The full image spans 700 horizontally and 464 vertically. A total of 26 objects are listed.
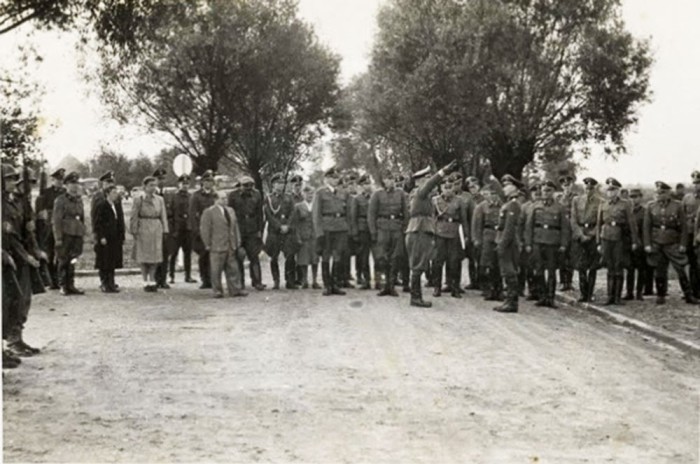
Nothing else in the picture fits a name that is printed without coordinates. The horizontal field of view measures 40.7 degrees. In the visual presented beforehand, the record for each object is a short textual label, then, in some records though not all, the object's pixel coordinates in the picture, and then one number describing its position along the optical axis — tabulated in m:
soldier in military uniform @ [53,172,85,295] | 14.52
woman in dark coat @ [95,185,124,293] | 14.98
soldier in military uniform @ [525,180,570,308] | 13.52
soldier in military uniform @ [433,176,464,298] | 15.02
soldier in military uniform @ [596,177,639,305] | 13.92
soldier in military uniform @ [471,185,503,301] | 14.35
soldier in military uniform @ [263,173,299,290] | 15.77
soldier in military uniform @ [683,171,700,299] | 14.24
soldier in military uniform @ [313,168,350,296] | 15.16
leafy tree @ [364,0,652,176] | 27.44
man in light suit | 14.15
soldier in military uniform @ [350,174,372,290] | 15.50
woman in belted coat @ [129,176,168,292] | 15.12
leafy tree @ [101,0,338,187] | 27.14
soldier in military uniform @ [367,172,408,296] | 14.67
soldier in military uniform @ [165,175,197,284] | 16.69
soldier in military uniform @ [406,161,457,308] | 12.84
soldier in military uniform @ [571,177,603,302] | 14.35
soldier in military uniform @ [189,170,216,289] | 15.83
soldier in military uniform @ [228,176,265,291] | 15.35
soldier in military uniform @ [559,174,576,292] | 15.70
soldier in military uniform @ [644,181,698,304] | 13.93
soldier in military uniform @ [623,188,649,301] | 14.66
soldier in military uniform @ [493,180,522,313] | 12.69
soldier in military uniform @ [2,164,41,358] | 8.08
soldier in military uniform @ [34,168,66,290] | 15.23
